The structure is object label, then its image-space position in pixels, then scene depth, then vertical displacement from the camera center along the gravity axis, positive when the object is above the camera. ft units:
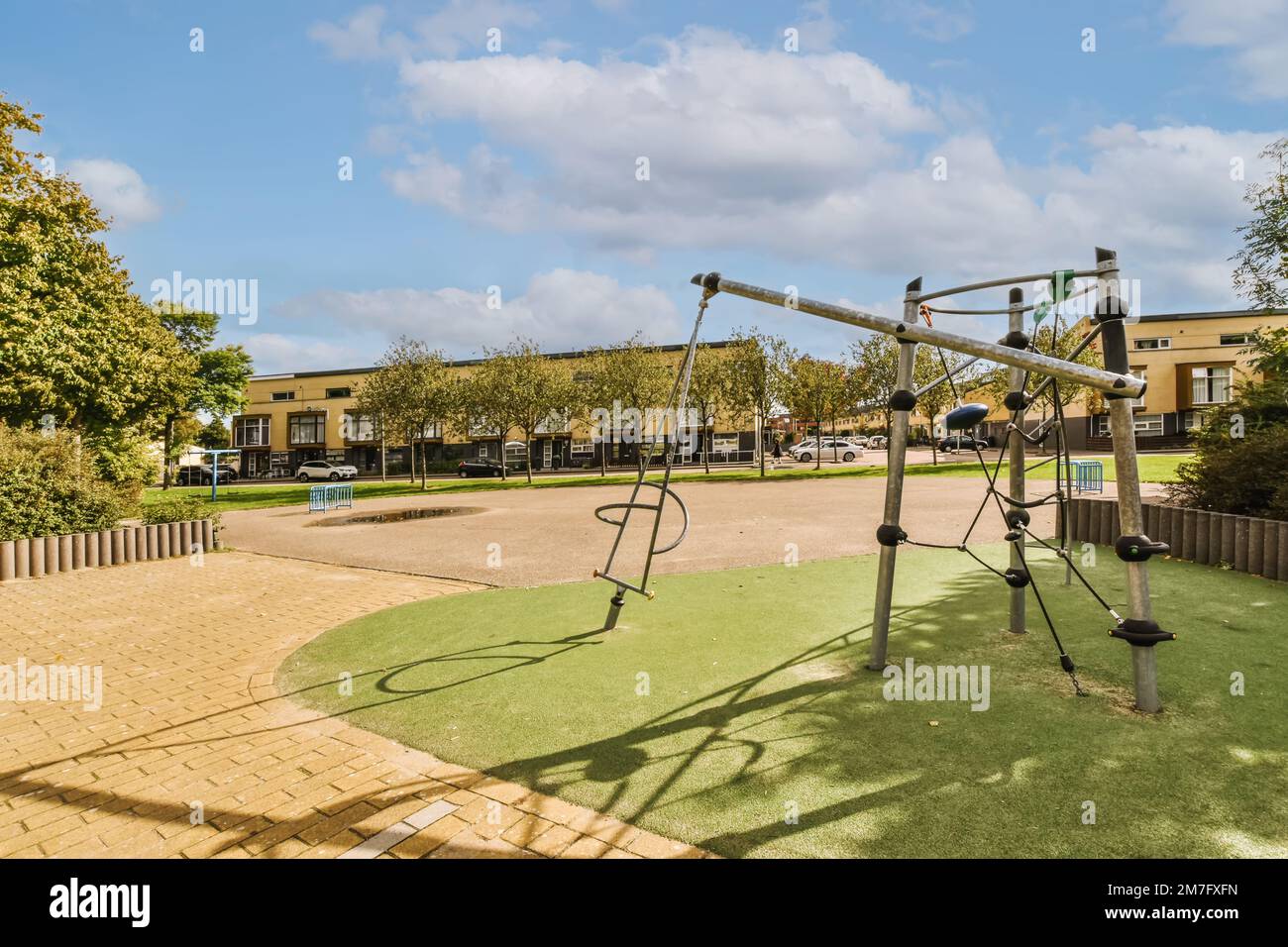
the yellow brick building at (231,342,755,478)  223.71 +6.98
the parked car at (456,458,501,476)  198.29 -2.89
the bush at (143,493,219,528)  47.42 -3.61
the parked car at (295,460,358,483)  194.90 -3.44
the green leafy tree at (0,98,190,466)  59.88 +12.96
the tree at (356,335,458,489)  135.03 +13.19
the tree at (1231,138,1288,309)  51.98 +16.65
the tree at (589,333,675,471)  149.28 +16.83
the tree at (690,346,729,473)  148.66 +15.97
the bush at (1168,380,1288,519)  32.42 -0.47
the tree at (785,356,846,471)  144.56 +13.99
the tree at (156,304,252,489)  195.93 +29.33
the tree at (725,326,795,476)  141.69 +17.37
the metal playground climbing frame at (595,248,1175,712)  13.83 +1.06
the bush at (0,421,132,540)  38.68 -1.74
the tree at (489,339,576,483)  138.31 +15.03
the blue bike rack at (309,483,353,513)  84.33 -4.87
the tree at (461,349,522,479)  138.10 +12.53
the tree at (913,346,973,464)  130.93 +14.27
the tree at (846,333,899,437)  144.56 +18.65
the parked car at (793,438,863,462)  190.63 +1.49
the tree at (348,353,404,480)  135.03 +11.78
